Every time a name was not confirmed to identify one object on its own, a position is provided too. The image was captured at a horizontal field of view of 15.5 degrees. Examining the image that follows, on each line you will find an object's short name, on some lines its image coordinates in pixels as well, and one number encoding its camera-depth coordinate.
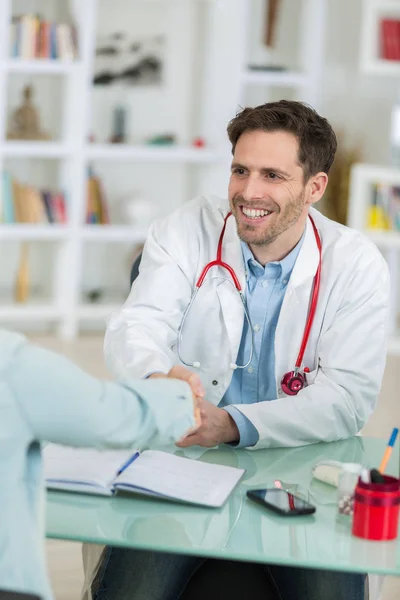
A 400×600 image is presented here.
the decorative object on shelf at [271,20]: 9.27
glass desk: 2.23
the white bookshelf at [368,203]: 8.49
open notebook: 2.48
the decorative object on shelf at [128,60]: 9.27
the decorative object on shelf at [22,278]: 8.78
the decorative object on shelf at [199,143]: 8.99
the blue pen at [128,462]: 2.60
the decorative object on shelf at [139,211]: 9.03
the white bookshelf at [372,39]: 8.47
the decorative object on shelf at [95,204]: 8.90
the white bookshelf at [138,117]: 8.49
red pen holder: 2.32
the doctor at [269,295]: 3.35
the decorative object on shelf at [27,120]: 8.67
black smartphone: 2.44
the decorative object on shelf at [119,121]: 9.18
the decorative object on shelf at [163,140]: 9.03
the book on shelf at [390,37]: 8.65
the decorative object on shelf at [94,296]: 9.18
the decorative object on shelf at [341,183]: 9.12
